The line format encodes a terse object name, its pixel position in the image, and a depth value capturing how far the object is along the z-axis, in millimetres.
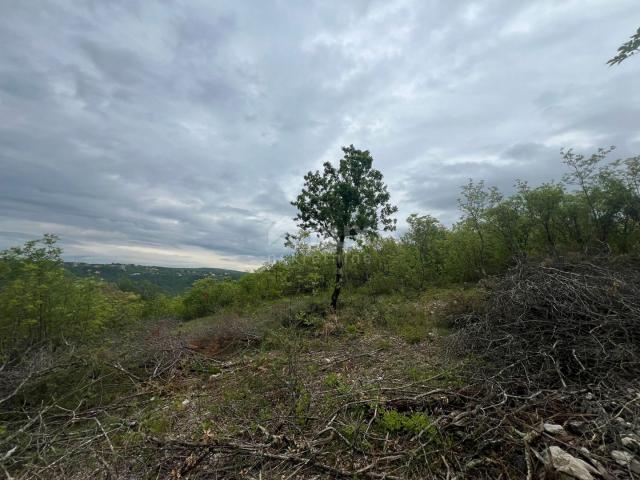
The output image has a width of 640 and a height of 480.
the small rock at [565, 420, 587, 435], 2338
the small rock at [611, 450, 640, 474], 1891
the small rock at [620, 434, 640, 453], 2049
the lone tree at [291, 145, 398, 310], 8203
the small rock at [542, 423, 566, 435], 2295
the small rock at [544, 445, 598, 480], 1867
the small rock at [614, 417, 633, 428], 2223
